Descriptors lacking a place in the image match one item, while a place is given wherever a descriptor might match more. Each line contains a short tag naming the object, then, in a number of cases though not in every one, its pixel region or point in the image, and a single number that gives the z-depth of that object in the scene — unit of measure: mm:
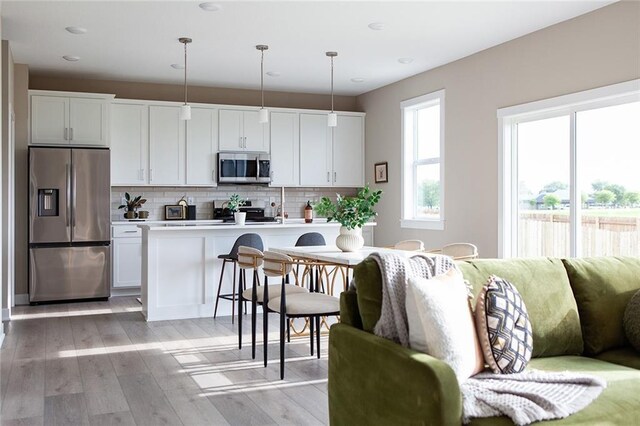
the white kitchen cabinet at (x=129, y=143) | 7766
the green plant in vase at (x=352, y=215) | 4695
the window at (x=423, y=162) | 7305
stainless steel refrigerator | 7000
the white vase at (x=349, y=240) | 4746
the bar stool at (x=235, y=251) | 5828
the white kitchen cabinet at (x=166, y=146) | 7934
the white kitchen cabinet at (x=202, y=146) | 8125
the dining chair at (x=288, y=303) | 3947
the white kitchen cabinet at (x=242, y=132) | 8297
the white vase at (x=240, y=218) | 6321
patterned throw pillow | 2451
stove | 8367
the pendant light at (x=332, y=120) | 6291
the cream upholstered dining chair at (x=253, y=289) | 4414
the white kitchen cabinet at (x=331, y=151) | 8734
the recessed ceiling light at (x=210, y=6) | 4973
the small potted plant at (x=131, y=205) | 7887
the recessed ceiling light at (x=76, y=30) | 5629
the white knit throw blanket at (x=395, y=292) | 2465
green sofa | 2115
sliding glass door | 4980
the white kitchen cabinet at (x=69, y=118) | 7203
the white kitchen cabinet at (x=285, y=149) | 8562
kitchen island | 5855
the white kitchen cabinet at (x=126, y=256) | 7512
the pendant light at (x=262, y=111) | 6203
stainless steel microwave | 8227
